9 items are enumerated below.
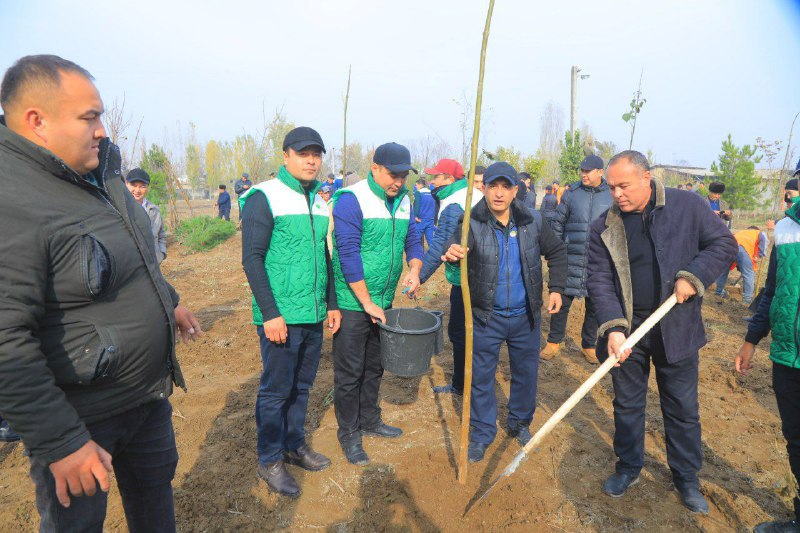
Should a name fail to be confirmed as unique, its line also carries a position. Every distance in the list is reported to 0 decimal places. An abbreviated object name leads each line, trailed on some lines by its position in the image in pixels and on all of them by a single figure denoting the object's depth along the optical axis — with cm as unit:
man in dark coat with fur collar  262
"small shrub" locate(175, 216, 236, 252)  1288
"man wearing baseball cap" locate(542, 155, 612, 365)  501
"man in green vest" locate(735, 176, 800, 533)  239
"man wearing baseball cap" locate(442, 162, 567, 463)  320
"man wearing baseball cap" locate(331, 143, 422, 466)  308
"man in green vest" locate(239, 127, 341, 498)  266
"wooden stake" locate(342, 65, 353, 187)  532
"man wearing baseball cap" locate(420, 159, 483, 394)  357
